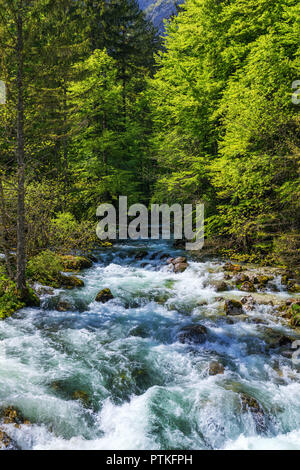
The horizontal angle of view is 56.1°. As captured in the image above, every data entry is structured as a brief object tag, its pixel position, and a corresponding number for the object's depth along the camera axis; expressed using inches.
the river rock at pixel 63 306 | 350.6
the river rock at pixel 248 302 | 342.3
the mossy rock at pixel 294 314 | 300.0
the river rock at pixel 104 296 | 384.6
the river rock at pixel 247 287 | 391.2
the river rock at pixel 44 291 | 382.9
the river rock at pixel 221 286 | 404.5
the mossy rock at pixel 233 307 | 334.0
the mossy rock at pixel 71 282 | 424.5
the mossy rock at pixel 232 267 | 464.3
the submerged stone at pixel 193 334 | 285.1
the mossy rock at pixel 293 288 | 378.3
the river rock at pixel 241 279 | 412.5
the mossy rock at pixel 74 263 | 514.6
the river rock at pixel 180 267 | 502.0
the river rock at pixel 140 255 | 600.1
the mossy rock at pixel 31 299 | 346.9
